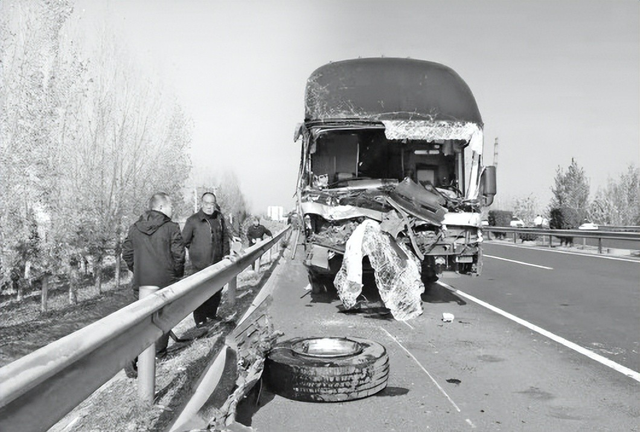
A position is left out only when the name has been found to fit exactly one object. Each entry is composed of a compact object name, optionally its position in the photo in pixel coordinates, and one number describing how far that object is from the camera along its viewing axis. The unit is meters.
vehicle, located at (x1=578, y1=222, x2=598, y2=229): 30.10
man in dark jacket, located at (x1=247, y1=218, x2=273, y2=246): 17.30
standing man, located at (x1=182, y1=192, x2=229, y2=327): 7.47
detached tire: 4.15
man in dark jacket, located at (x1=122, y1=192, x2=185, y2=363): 5.74
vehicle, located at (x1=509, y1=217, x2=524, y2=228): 39.36
